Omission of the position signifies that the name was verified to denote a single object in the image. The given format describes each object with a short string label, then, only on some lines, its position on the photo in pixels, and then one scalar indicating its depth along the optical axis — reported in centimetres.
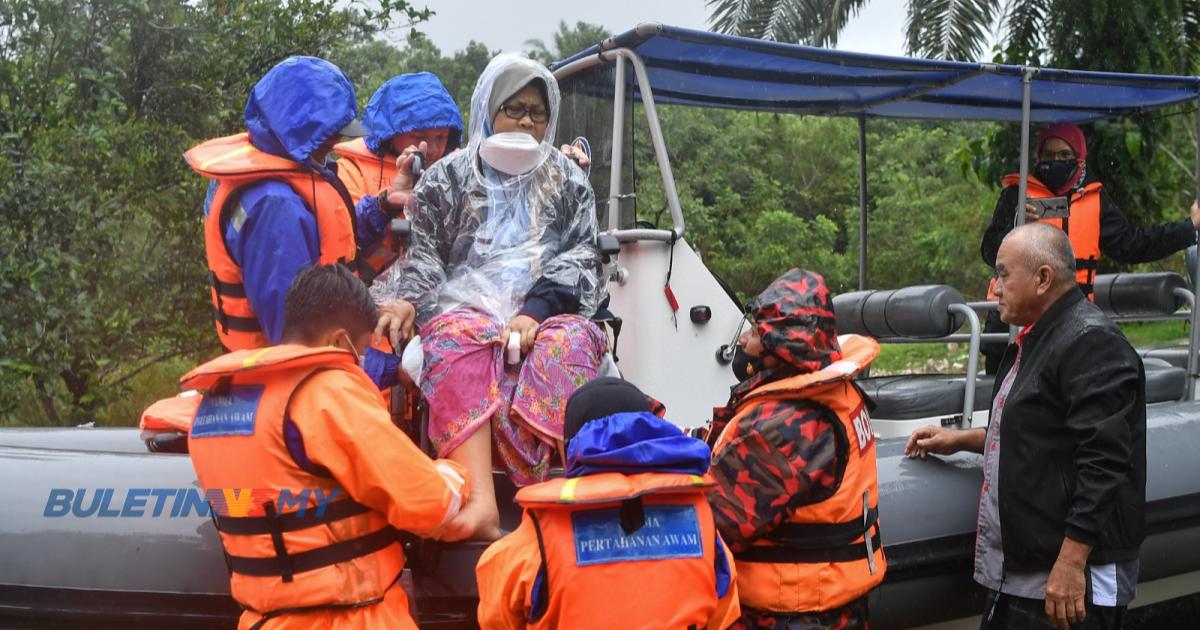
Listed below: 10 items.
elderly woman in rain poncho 283
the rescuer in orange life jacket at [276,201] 295
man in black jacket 271
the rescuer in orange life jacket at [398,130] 381
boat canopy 388
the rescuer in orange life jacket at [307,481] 222
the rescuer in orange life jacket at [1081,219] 478
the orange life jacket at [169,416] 299
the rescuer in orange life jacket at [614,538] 211
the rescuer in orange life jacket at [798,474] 255
